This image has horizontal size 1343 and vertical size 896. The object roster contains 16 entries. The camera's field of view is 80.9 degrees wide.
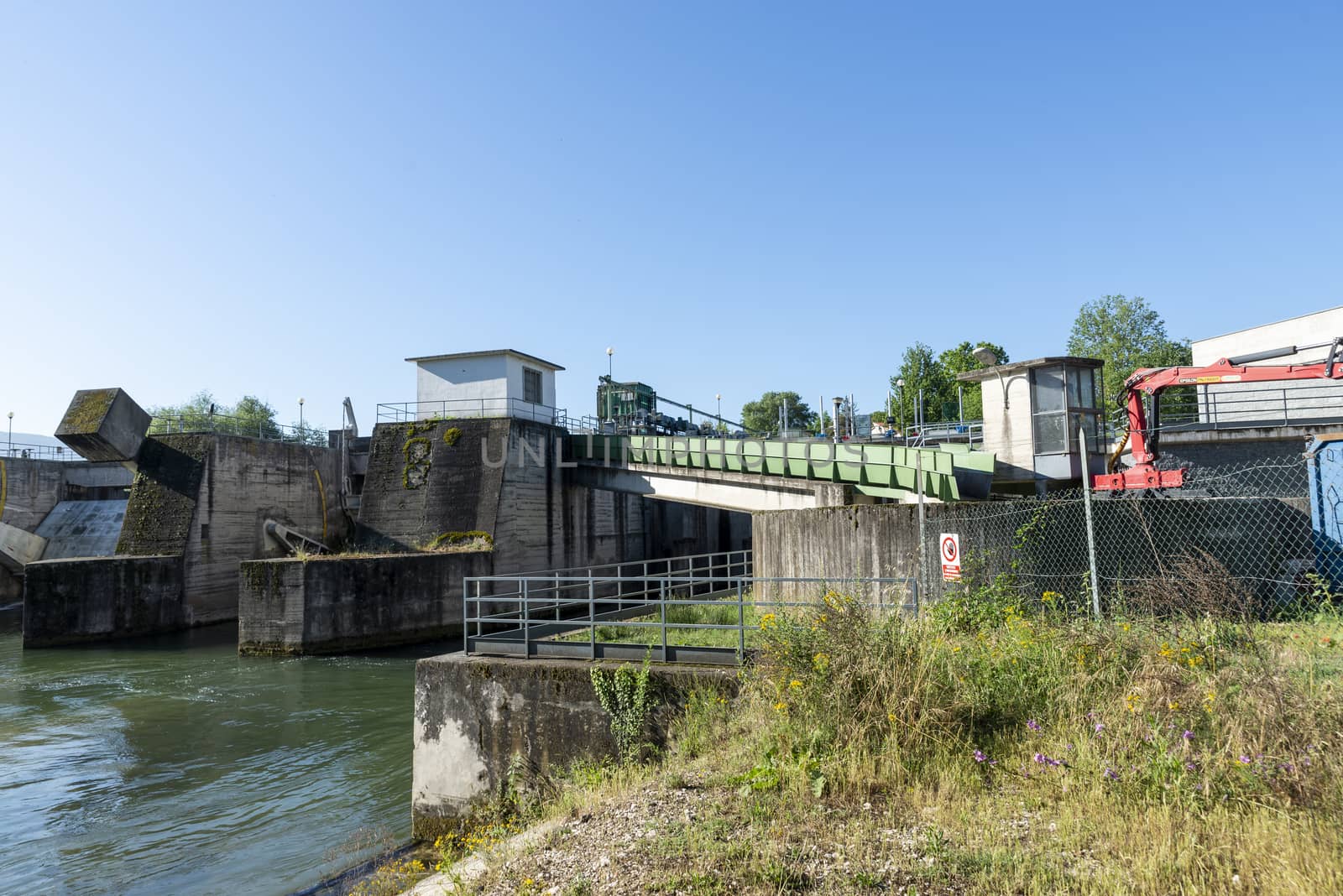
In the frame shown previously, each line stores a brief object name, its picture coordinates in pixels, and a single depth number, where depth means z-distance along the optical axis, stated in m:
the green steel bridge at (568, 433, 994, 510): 17.50
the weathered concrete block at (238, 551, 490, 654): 23.36
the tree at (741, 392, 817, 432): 104.00
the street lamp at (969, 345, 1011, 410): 17.95
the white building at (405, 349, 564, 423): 31.64
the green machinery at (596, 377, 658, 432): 40.66
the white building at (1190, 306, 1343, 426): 25.98
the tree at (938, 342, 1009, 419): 52.57
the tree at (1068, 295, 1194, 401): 54.47
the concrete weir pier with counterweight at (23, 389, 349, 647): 26.06
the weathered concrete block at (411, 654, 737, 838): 9.12
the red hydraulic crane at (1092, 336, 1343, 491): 16.06
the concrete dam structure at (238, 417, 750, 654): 23.53
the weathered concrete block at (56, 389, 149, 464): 29.34
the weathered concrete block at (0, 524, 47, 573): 35.56
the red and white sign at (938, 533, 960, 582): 9.41
